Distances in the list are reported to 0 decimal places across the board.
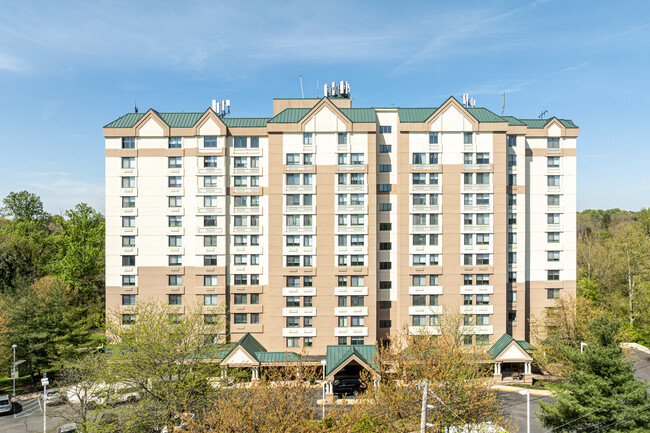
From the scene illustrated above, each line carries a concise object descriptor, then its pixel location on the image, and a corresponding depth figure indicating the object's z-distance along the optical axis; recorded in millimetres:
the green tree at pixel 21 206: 77250
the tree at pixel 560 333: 38312
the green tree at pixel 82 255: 58062
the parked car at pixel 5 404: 35469
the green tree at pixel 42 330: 40512
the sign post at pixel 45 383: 31441
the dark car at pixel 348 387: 39125
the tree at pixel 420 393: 22875
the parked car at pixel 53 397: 31889
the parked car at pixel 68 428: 29930
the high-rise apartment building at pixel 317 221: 43875
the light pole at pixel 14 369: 38119
